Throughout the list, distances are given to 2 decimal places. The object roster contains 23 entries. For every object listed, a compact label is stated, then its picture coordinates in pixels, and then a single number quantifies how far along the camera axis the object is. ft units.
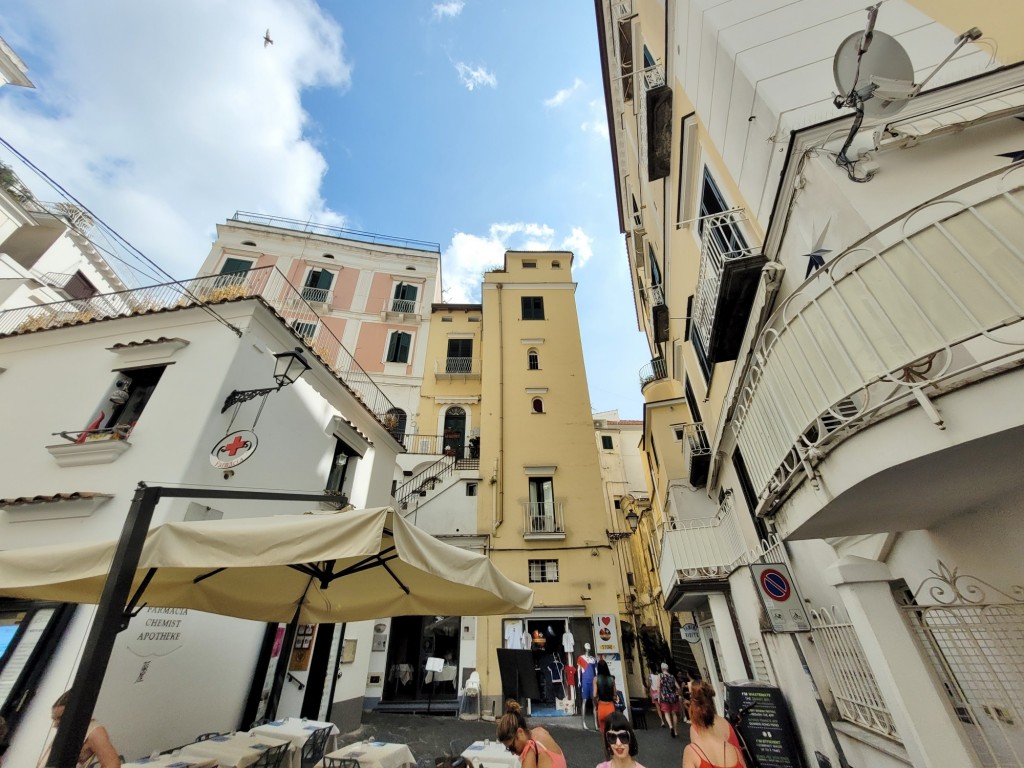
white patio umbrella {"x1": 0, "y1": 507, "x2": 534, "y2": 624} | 10.27
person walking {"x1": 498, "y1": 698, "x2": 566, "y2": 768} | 12.92
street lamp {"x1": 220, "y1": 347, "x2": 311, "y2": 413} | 22.17
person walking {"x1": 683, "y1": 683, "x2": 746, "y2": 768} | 12.87
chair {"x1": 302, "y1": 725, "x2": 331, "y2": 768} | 16.69
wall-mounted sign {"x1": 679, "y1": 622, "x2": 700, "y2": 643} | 43.39
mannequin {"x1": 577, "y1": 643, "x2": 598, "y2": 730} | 37.68
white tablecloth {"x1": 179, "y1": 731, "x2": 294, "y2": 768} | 14.05
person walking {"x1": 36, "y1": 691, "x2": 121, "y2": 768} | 12.33
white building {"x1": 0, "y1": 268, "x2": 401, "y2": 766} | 16.85
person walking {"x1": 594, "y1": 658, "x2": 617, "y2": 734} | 25.40
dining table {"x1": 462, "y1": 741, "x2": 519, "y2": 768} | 15.37
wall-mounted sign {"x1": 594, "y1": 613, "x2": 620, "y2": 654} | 41.83
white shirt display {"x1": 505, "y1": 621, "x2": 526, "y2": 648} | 41.98
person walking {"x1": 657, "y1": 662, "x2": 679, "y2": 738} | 35.96
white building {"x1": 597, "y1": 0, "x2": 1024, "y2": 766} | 7.75
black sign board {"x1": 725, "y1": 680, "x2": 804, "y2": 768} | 19.27
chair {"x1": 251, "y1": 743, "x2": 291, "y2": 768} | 14.89
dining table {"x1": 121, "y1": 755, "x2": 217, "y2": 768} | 12.98
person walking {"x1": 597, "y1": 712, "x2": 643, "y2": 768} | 12.25
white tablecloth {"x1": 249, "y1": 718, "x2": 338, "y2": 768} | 16.53
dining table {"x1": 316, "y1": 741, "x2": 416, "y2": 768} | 14.99
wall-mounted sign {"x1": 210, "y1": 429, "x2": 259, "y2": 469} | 18.83
